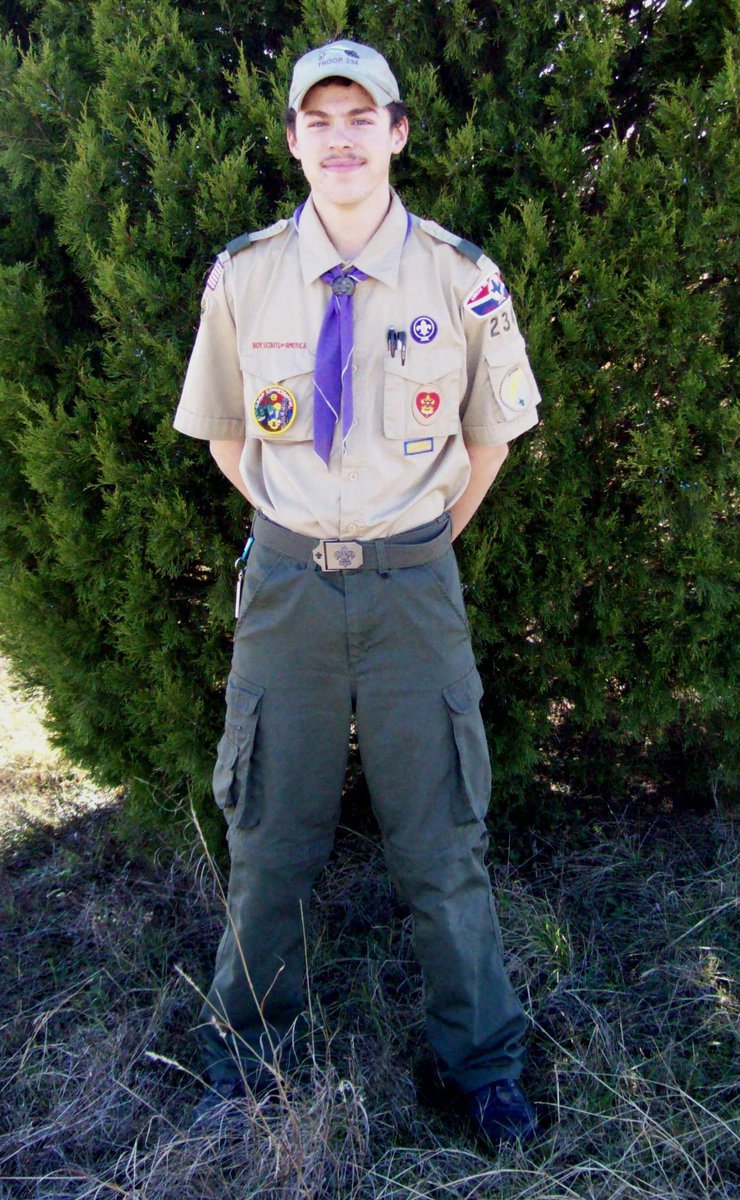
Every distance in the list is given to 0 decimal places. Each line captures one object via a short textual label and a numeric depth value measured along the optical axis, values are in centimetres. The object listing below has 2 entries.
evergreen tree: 304
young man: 250
